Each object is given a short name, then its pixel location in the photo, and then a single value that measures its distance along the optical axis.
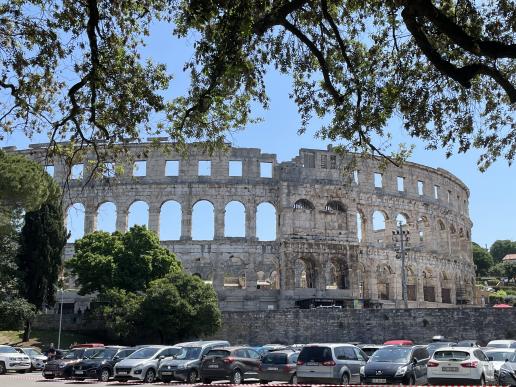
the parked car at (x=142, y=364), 18.91
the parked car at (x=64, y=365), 21.47
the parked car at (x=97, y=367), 20.42
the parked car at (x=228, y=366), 17.59
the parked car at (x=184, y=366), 18.23
